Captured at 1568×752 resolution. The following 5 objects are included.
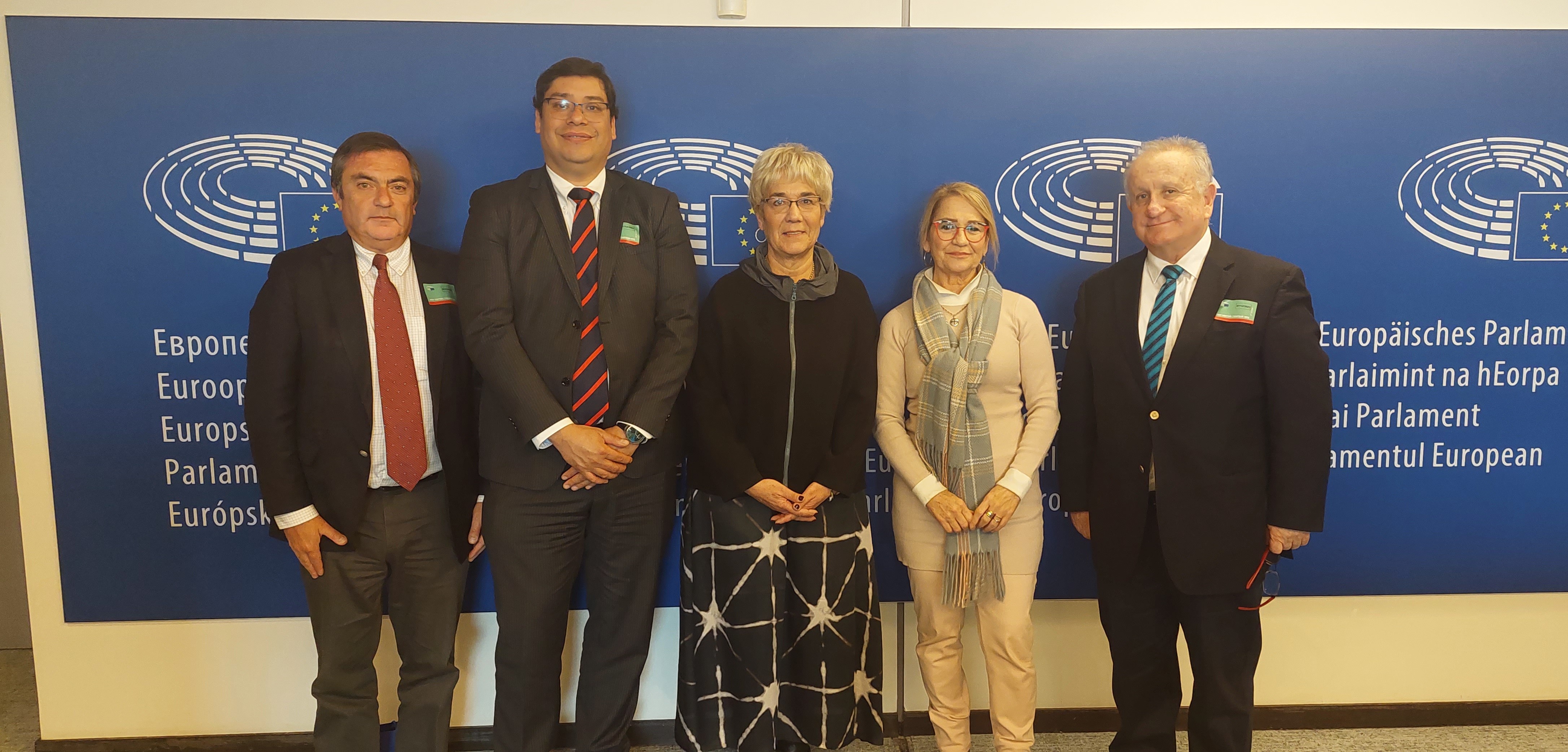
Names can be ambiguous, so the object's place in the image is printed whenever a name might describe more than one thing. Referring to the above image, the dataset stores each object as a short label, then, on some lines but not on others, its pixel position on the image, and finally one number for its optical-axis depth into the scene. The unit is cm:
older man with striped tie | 227
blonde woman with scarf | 240
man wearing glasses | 229
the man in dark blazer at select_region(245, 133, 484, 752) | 227
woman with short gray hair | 234
